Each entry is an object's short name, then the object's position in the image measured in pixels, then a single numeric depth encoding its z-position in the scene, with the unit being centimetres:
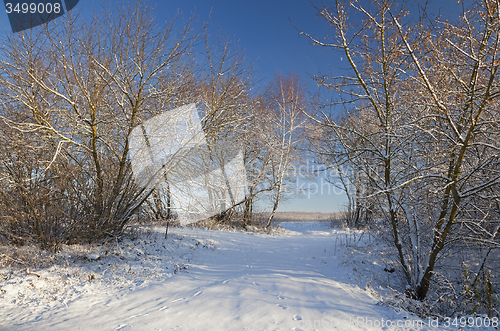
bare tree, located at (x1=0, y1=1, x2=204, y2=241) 532
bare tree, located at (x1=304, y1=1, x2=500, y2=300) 351
